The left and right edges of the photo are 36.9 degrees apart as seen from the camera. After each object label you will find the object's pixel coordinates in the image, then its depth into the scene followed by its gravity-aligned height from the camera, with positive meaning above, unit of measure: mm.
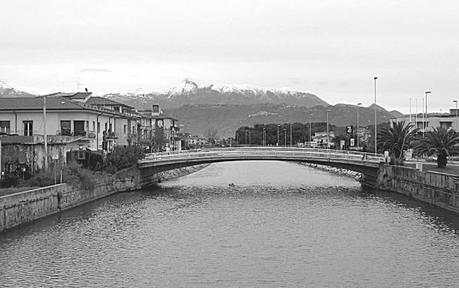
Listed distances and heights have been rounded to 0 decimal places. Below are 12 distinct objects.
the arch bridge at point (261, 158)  74812 -2544
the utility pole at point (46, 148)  56525 -998
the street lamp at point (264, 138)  194875 -1068
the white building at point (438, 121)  119338 +2288
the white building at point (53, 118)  72188 +1904
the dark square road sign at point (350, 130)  133875 +728
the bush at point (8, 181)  49844 -3285
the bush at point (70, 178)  51375 -3289
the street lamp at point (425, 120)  114312 +2318
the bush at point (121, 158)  71125 -2329
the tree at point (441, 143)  68000 -955
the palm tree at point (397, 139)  83500 -633
